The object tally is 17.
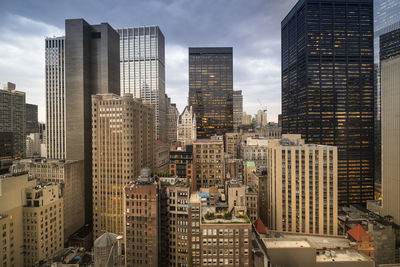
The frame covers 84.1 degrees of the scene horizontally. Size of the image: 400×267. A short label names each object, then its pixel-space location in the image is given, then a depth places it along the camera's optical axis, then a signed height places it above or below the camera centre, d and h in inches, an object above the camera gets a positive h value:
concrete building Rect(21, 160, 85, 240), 5467.5 -1216.9
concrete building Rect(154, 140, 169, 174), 7408.0 -1010.0
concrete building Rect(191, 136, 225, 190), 6353.3 -847.2
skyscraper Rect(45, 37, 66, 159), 6958.7 +1050.5
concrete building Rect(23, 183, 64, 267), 3836.1 -1660.0
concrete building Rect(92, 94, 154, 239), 5177.2 -581.4
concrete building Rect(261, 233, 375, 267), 3125.0 -1844.8
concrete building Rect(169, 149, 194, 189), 5885.8 -839.0
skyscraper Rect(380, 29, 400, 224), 5502.0 -136.3
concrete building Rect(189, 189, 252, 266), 3489.2 -1758.6
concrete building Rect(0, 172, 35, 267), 3491.6 -1402.8
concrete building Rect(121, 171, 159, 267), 3735.2 -1587.4
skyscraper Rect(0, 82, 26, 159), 7283.5 -401.9
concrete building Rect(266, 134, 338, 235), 4832.7 -1303.6
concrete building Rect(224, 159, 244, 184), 7386.8 -1251.6
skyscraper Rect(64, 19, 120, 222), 6624.0 +1681.8
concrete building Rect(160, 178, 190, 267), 3917.3 -1649.6
